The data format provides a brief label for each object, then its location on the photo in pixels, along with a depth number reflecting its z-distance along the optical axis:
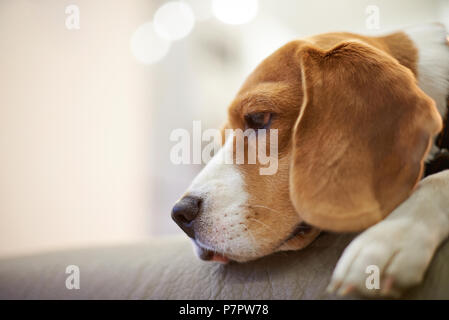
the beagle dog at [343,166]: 0.52
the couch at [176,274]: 0.54
